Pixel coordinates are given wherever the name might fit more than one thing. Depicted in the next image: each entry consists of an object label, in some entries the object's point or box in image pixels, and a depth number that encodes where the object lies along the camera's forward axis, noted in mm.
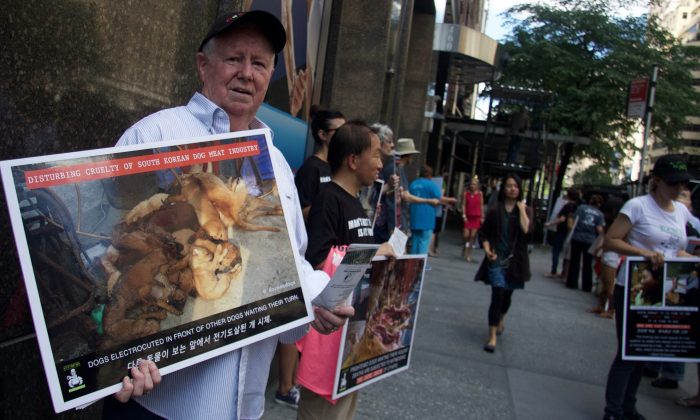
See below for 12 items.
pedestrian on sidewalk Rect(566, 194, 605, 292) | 11774
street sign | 11328
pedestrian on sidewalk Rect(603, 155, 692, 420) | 4570
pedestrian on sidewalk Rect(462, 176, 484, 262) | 14867
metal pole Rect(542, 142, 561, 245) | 23734
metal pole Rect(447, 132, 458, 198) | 22712
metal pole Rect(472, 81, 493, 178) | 20497
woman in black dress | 6582
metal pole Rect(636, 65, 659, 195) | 10443
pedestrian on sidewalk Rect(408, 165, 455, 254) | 9578
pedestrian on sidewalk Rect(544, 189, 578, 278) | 14148
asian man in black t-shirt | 3051
